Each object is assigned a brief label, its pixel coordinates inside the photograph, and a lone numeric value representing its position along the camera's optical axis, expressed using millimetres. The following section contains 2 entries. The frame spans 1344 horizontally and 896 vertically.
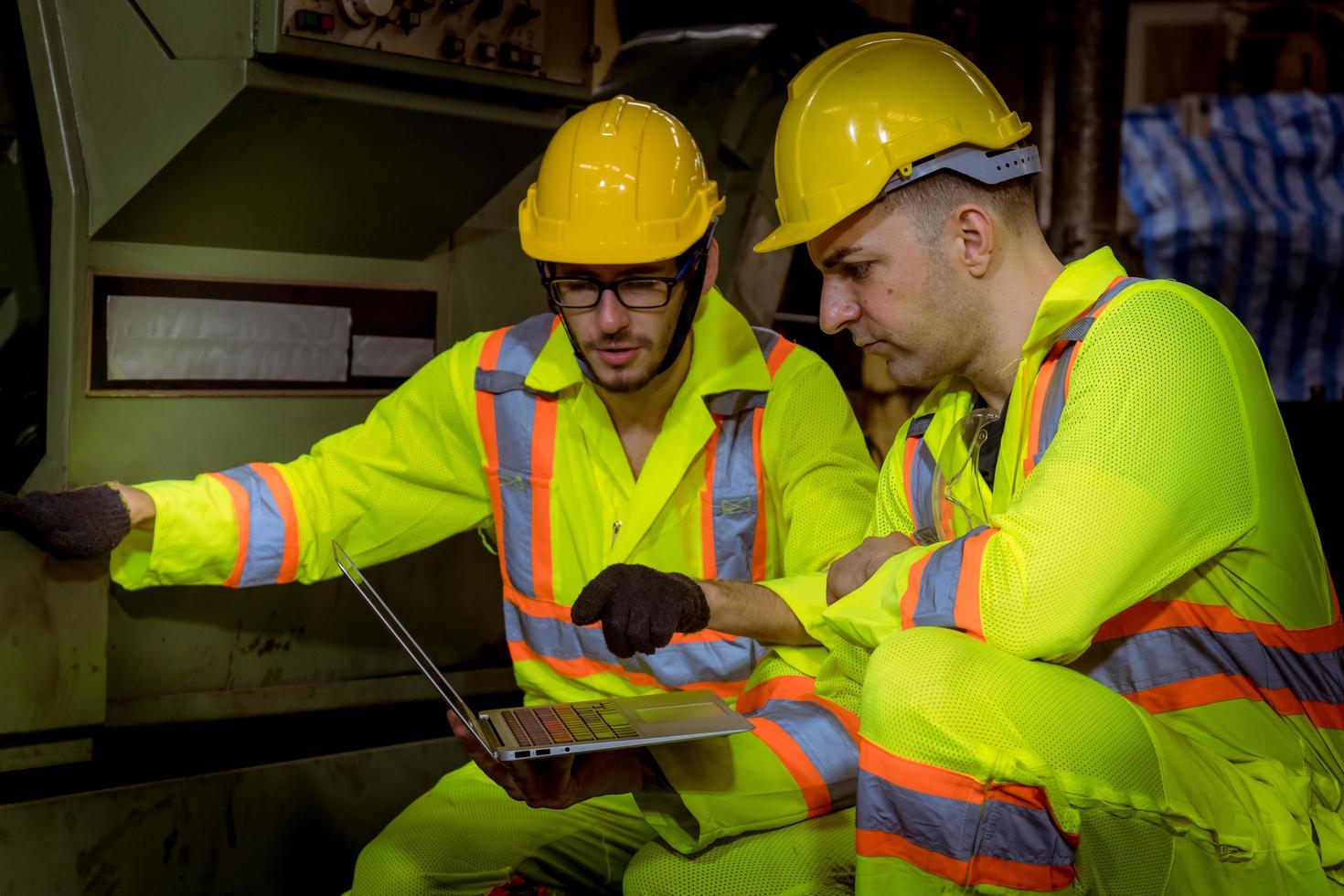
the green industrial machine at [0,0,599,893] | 2182
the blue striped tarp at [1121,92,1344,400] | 6879
